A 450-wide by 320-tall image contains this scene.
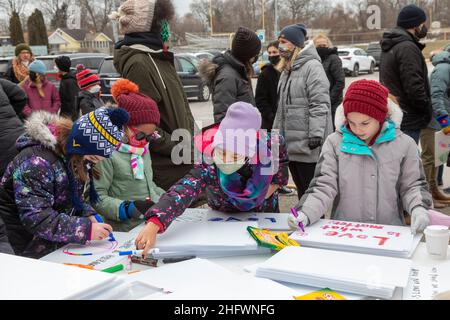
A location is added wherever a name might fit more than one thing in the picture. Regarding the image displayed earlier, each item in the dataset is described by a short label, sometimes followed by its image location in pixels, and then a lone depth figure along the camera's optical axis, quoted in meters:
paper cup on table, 1.80
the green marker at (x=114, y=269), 1.77
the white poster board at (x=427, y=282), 1.51
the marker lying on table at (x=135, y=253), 1.89
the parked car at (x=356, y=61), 22.67
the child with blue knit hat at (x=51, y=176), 1.99
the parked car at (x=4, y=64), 11.84
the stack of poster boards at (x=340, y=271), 1.52
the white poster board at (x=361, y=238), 1.83
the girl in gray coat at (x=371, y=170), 2.20
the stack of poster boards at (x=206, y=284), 1.47
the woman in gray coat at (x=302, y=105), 3.60
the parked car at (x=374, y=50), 26.89
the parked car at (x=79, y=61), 12.98
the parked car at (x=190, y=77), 14.73
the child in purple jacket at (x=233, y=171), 2.11
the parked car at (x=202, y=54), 21.88
